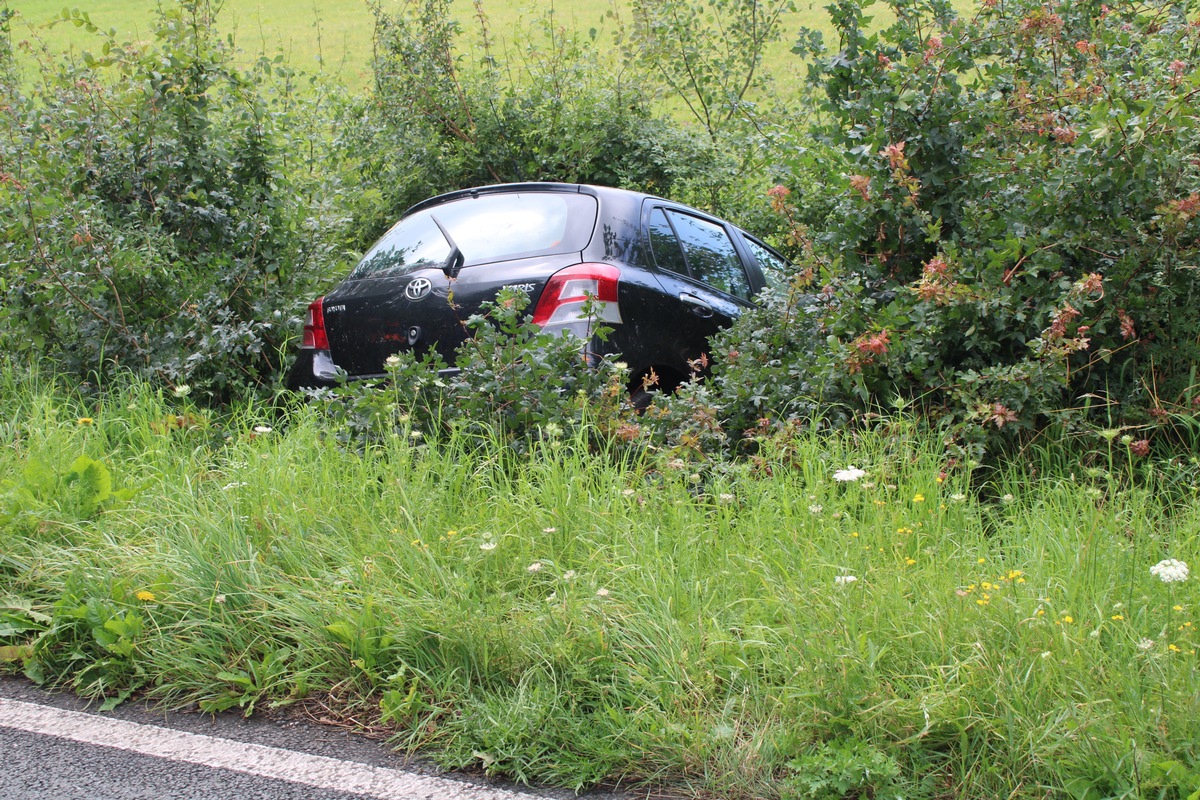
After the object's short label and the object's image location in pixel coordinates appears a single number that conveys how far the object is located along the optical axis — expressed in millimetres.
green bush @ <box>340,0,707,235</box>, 10062
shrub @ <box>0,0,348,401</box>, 5980
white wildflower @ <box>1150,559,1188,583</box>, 2879
